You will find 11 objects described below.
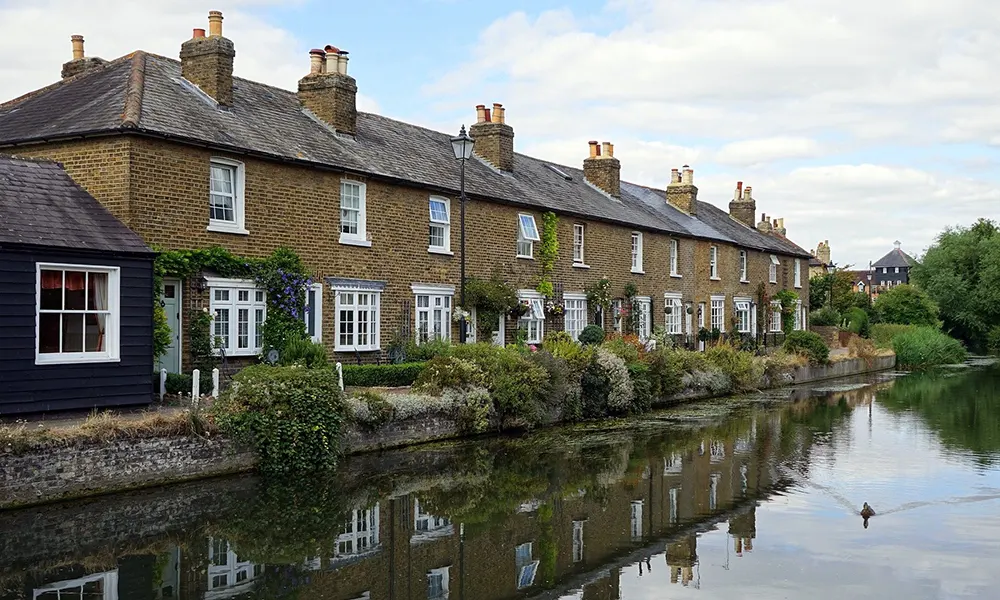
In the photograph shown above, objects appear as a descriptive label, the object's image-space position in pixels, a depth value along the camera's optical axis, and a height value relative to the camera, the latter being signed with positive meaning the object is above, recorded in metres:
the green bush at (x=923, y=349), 47.06 -1.81
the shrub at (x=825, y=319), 57.68 -0.38
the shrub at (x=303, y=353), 19.42 -0.79
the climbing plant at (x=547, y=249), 30.33 +2.01
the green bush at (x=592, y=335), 30.62 -0.69
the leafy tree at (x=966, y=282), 61.34 +1.92
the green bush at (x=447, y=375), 19.45 -1.25
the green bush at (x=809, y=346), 37.66 -1.30
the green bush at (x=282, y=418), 15.22 -1.64
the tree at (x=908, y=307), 58.75 +0.32
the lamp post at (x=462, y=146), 23.17 +4.00
